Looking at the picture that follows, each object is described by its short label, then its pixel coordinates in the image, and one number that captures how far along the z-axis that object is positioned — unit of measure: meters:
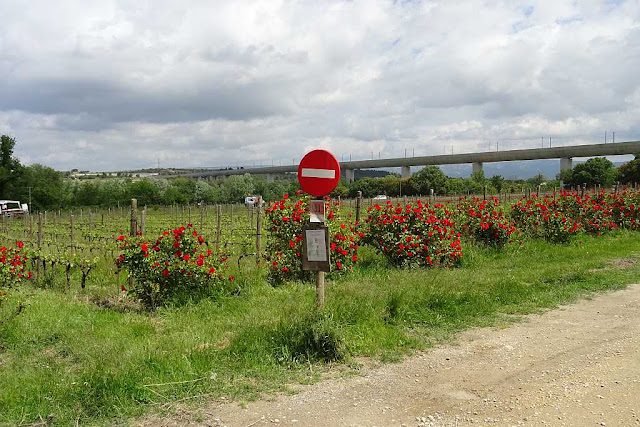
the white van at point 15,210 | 49.15
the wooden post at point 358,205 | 12.80
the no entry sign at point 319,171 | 5.46
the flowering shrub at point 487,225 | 12.23
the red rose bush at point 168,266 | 7.47
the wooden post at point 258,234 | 10.30
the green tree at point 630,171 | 55.34
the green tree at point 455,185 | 74.12
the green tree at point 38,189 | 69.69
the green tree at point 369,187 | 92.19
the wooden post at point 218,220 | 13.22
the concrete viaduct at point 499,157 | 60.59
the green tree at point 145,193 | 82.81
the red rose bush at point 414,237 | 10.00
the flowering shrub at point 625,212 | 16.16
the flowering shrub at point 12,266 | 7.26
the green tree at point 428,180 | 77.88
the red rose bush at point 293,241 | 8.89
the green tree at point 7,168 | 68.56
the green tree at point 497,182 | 71.62
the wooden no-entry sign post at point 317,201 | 5.44
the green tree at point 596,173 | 61.00
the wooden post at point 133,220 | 8.14
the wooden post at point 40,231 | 12.50
